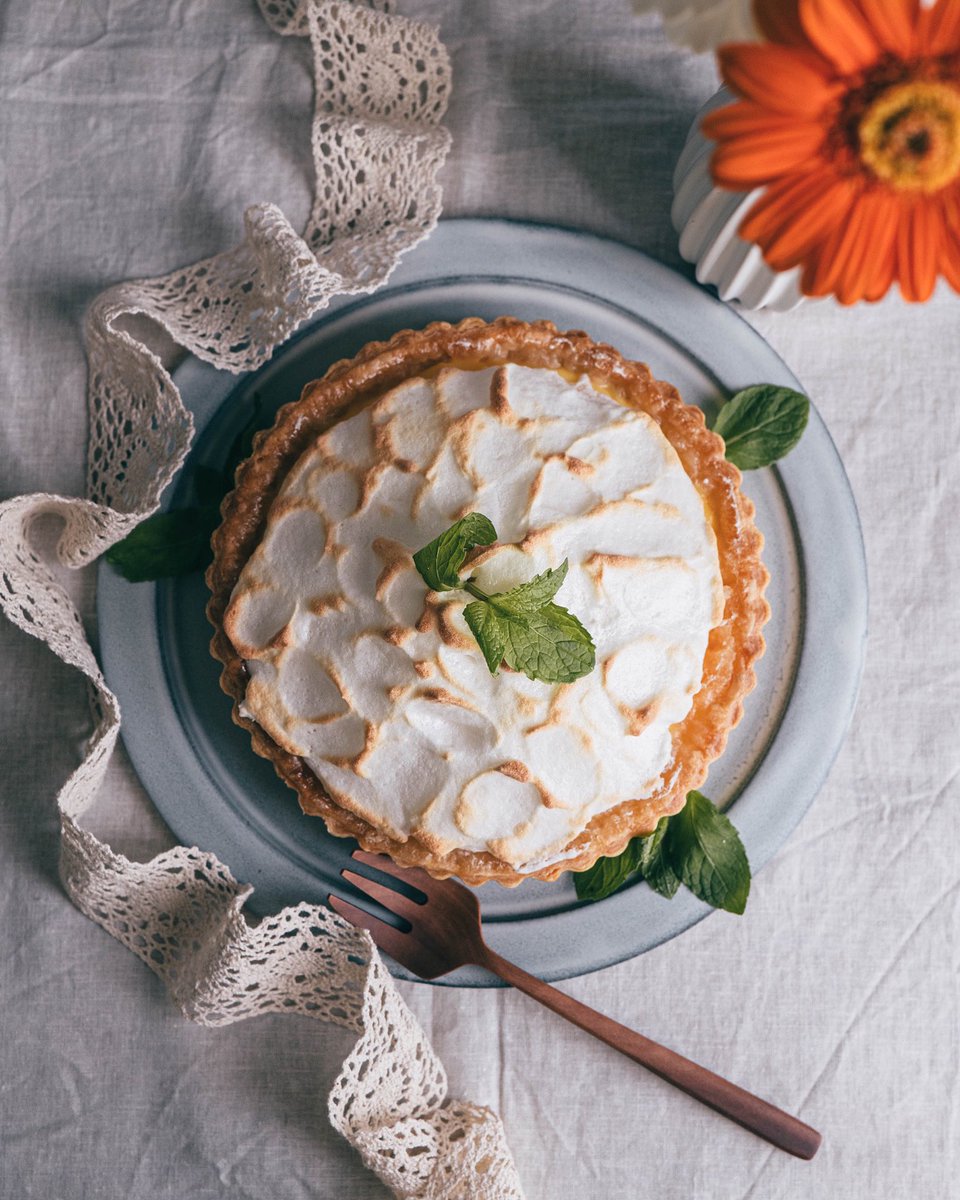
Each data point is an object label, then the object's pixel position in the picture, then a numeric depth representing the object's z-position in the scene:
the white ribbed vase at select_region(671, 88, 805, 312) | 0.63
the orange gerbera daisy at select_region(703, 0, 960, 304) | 0.51
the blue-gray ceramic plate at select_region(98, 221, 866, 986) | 0.66
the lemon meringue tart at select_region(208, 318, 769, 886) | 0.60
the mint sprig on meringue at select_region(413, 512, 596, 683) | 0.58
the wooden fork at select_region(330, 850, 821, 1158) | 0.65
